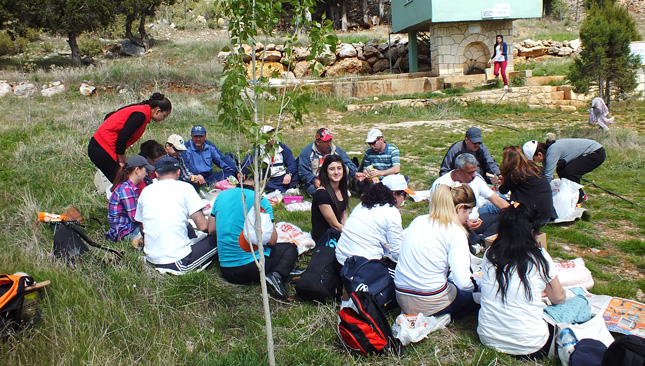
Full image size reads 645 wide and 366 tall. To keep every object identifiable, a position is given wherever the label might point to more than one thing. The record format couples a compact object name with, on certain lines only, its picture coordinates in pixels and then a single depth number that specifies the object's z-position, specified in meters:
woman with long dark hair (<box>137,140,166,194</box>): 6.04
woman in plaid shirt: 4.45
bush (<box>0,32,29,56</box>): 23.69
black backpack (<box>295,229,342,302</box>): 3.59
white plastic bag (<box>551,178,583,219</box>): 5.16
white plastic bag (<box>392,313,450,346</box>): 3.02
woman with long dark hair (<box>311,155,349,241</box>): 4.51
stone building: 16.78
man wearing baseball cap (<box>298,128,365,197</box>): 6.28
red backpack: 2.89
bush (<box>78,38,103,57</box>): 24.68
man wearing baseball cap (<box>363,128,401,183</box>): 6.39
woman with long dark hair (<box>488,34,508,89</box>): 15.07
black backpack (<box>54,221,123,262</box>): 3.90
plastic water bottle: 2.65
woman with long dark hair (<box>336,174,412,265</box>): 3.67
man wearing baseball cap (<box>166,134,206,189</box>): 6.46
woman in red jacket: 5.26
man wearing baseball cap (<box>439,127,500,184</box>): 5.75
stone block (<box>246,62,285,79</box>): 17.98
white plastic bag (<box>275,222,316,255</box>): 4.71
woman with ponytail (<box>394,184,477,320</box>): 3.12
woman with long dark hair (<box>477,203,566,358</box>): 2.79
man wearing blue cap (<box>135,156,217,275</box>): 3.91
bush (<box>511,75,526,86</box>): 15.23
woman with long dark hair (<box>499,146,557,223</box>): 4.89
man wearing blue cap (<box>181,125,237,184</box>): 6.81
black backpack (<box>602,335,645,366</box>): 2.09
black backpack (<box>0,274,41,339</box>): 2.83
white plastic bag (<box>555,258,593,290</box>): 3.61
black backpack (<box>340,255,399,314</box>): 3.38
